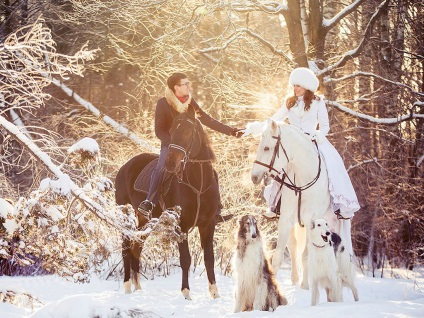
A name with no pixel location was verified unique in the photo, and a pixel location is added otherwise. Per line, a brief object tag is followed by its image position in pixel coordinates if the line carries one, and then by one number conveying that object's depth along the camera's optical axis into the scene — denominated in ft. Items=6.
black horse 26.37
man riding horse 27.35
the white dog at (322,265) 22.47
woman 27.12
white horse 25.73
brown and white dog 23.30
